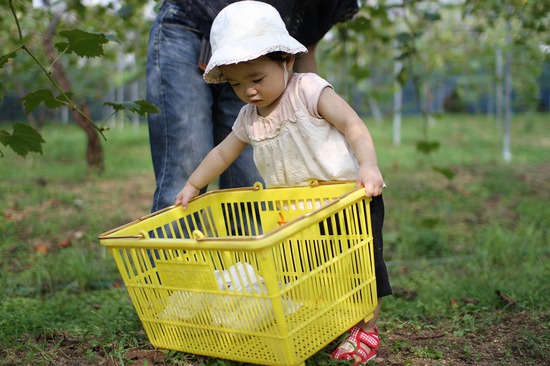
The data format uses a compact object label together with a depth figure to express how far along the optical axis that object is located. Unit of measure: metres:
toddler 1.76
